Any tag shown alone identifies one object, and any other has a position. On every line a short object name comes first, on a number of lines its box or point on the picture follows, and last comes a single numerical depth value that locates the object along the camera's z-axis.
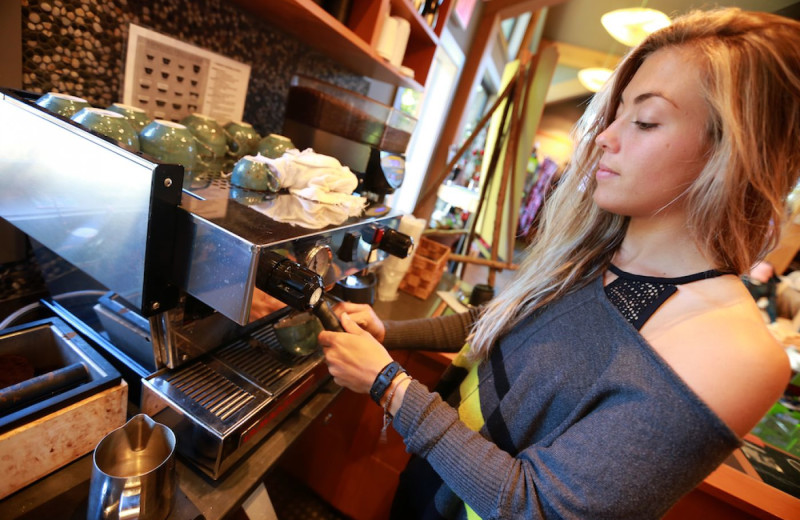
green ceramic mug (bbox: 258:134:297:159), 0.91
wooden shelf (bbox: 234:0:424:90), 0.88
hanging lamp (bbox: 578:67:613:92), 3.91
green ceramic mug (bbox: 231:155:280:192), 0.72
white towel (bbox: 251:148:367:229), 0.71
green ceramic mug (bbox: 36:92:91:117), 0.59
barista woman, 0.43
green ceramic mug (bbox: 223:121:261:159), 0.96
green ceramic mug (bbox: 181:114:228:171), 0.83
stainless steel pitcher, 0.43
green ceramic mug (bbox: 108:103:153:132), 0.70
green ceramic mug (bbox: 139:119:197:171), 0.65
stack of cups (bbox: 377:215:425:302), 1.33
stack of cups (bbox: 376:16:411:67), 1.20
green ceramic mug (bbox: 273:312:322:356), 0.76
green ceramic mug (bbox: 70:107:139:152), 0.56
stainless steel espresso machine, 0.50
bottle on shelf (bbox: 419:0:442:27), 1.54
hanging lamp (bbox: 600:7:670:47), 2.50
